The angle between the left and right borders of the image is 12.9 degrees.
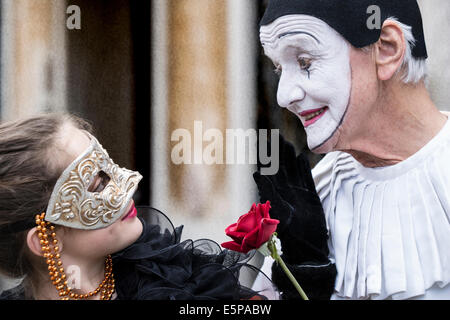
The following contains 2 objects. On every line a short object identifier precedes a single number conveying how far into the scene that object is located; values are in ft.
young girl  7.84
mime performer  8.00
